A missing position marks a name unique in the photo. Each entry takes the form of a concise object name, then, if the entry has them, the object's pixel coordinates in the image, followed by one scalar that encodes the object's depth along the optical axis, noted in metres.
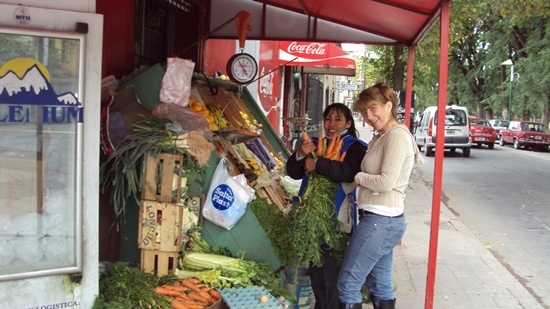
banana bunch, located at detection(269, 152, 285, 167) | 6.72
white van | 22.42
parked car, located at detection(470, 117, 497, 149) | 27.81
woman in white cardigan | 3.48
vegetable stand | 3.75
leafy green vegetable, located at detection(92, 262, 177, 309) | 3.37
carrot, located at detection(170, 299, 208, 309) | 3.54
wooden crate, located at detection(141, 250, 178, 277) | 3.80
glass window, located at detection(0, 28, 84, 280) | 2.86
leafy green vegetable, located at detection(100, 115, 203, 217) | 3.79
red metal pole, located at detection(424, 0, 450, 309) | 4.27
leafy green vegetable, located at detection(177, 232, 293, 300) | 3.88
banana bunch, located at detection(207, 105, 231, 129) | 5.62
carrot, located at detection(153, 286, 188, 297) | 3.59
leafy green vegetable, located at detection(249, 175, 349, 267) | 3.79
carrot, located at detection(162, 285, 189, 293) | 3.65
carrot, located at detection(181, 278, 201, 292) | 3.72
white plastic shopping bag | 4.04
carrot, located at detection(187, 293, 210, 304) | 3.66
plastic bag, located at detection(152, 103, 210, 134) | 4.33
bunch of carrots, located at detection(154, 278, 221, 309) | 3.58
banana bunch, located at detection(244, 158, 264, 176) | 5.15
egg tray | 3.63
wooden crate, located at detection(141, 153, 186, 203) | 3.75
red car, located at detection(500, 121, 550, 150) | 29.00
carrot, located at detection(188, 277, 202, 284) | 3.79
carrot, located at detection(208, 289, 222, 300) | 3.75
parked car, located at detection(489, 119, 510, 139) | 34.39
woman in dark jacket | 3.82
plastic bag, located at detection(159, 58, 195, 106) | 4.50
